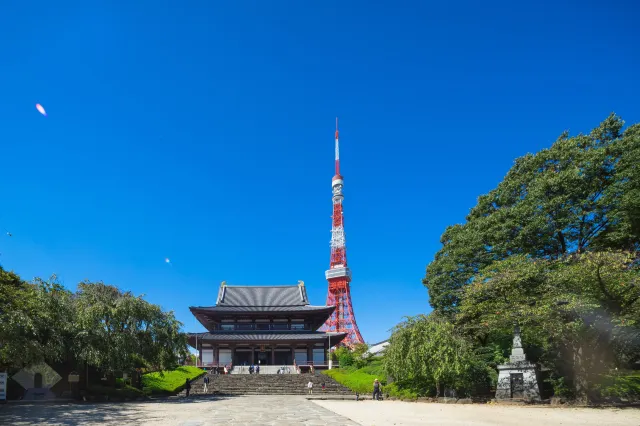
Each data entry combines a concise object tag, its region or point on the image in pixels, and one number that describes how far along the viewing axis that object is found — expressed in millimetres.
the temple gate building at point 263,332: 40688
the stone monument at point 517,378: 17562
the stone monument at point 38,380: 20375
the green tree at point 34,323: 16297
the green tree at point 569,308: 15531
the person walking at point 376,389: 23277
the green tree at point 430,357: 19578
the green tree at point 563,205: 20203
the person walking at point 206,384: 28862
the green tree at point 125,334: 19625
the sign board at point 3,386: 18250
